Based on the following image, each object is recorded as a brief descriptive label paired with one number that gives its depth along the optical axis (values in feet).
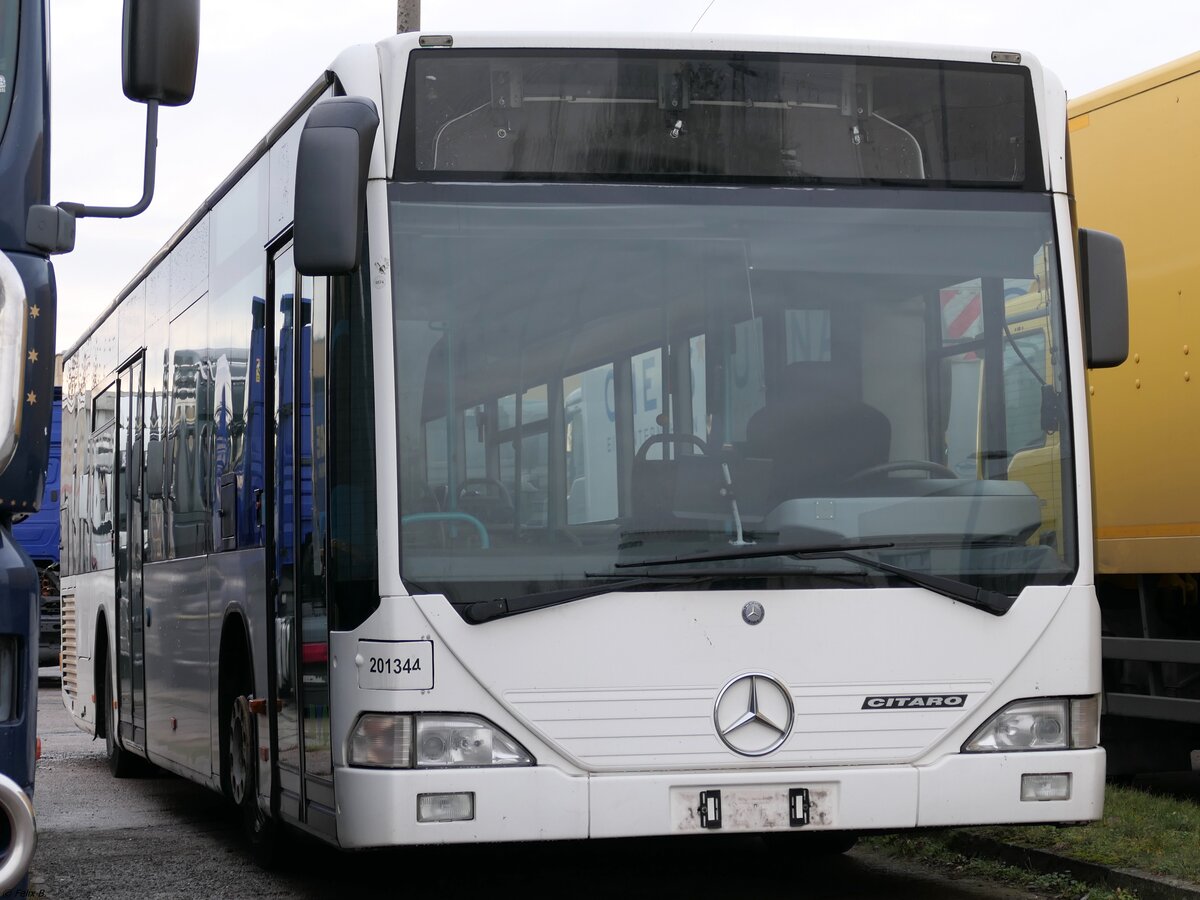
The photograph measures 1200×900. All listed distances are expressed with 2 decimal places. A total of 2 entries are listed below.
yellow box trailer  29.53
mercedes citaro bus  19.33
